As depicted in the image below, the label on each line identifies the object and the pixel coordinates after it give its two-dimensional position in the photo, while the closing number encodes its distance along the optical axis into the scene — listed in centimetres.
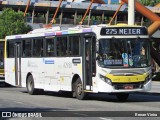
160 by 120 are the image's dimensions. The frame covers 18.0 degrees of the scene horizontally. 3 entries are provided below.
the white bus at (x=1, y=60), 3356
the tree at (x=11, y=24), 6760
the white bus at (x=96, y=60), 2009
